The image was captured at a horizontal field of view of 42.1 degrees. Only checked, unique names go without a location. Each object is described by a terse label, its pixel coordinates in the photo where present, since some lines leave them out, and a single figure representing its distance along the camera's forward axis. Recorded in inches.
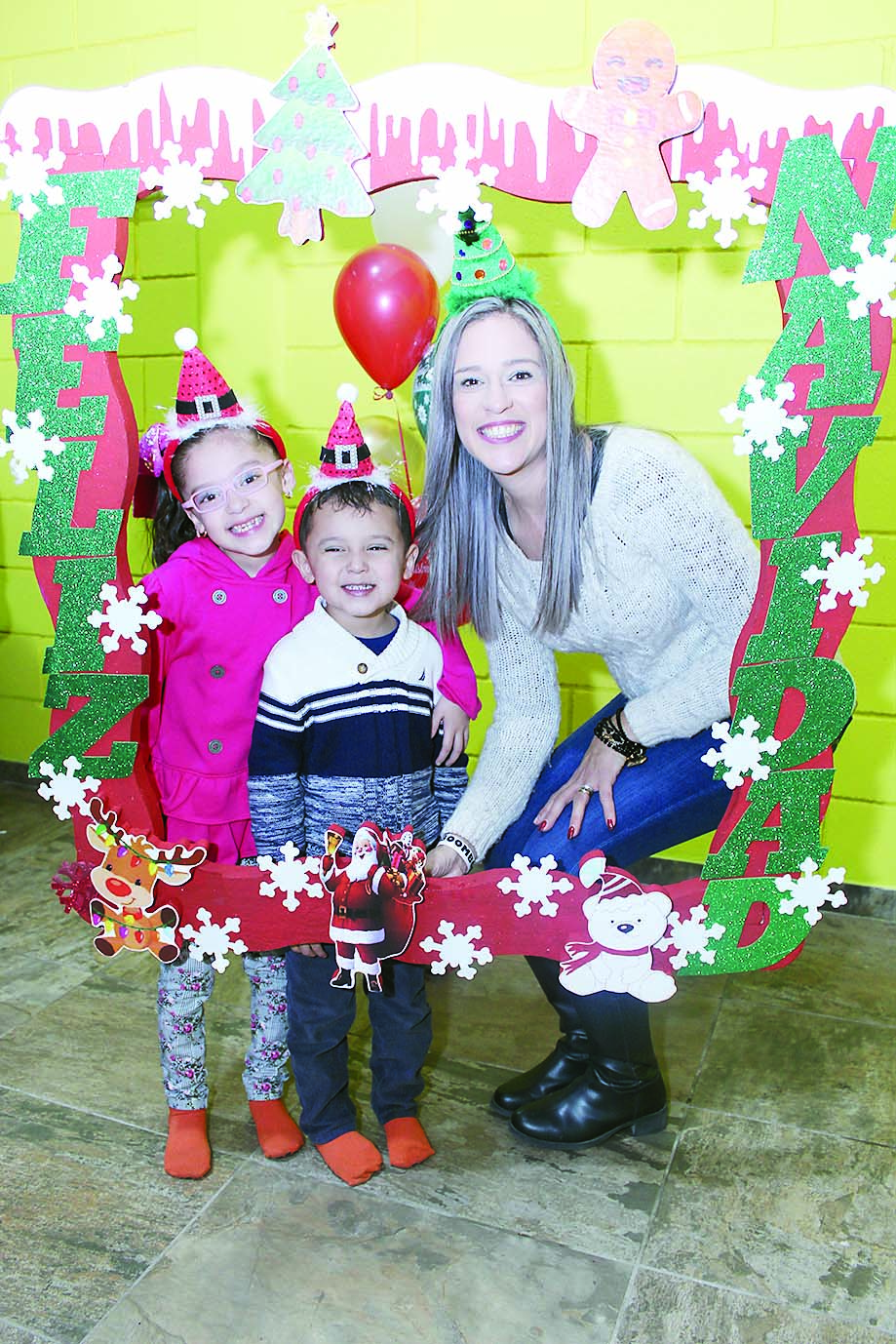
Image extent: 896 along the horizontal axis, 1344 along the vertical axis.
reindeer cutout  58.4
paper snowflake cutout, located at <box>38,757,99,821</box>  57.4
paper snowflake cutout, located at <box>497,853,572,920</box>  56.5
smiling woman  55.4
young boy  55.9
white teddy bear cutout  56.4
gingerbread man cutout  48.8
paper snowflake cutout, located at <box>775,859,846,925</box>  56.7
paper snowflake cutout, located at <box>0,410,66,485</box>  54.2
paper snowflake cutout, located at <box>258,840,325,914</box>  57.1
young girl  57.3
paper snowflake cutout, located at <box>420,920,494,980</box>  57.7
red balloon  65.7
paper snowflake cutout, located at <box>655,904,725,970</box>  56.8
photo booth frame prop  49.3
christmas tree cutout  50.9
